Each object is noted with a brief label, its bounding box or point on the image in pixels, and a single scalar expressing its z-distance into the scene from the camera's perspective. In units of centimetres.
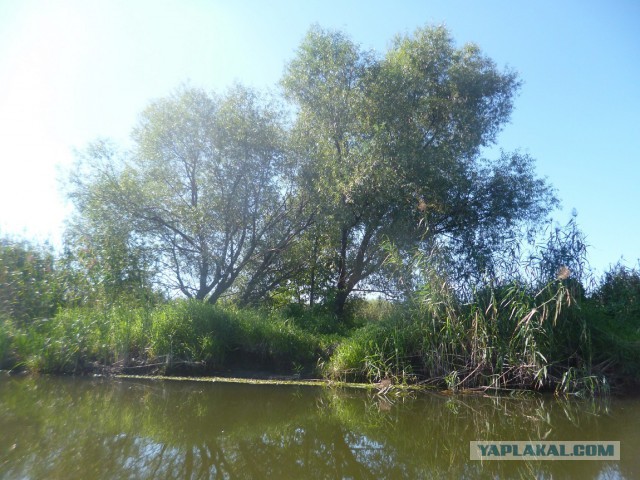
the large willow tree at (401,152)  1223
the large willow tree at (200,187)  1255
